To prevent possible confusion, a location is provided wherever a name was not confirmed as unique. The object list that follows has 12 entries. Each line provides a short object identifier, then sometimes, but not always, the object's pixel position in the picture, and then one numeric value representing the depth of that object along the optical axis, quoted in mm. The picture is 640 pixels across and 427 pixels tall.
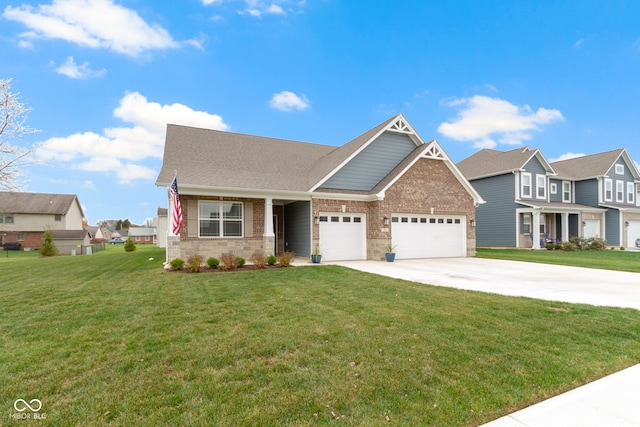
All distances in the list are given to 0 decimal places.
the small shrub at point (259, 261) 11992
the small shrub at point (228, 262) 11750
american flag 10477
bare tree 12586
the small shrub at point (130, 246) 31828
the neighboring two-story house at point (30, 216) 39156
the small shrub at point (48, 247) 27225
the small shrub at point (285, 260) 12328
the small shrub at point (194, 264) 10927
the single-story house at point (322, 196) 13398
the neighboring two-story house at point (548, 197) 23734
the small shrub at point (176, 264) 11375
